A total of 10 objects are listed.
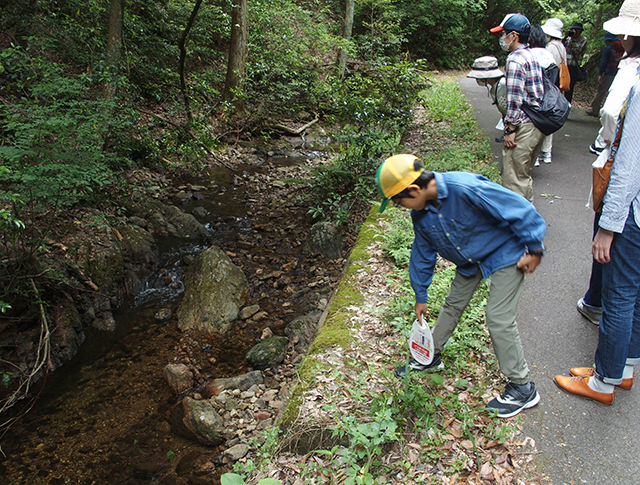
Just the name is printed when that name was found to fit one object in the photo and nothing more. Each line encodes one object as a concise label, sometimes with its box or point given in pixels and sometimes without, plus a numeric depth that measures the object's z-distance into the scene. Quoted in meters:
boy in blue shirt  2.30
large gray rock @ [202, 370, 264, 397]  4.27
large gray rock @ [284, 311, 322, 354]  4.84
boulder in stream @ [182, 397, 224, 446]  3.75
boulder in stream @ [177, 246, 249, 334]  5.26
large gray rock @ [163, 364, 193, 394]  4.31
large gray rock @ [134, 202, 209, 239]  7.23
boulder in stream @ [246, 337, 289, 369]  4.62
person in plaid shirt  4.23
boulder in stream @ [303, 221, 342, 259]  6.61
